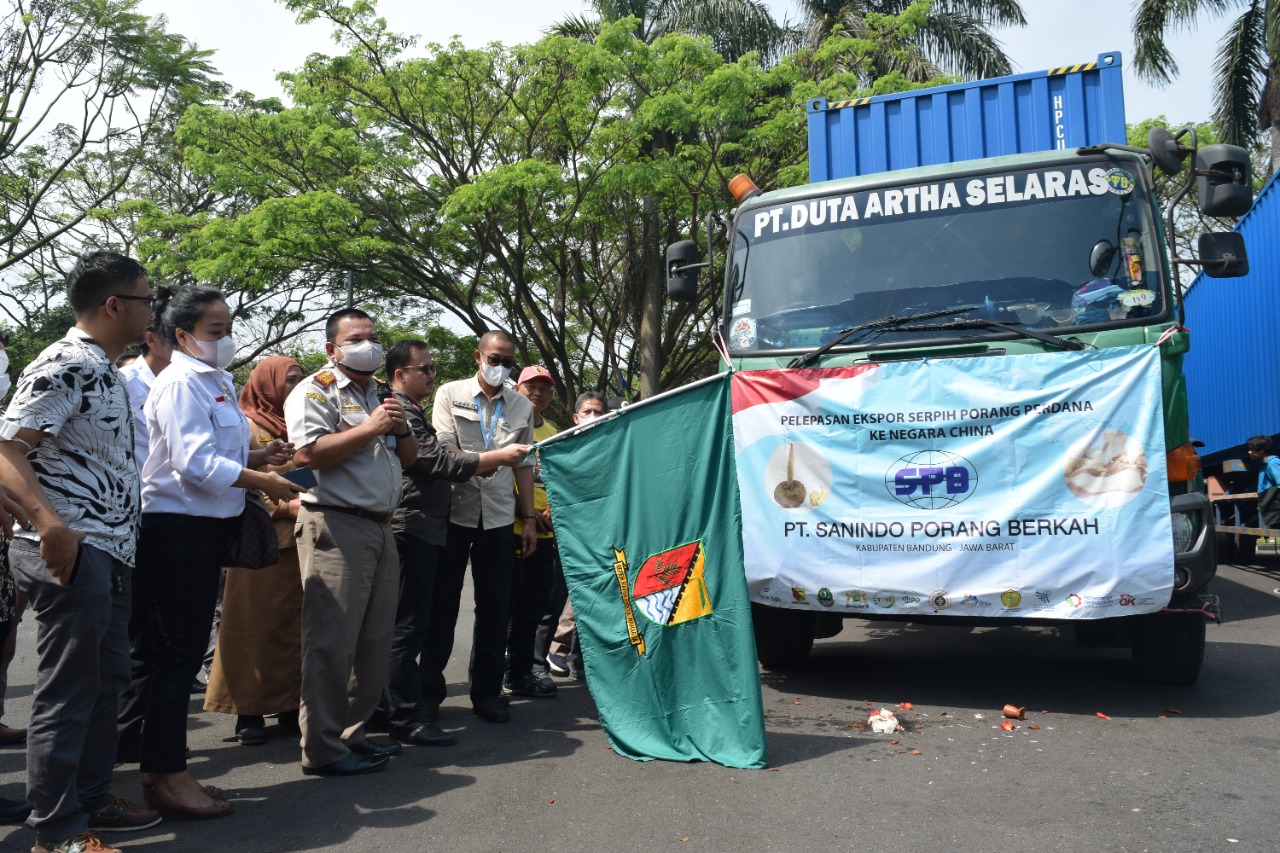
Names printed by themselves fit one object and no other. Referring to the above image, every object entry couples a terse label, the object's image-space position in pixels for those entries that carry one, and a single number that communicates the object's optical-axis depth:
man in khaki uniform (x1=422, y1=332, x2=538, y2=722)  5.57
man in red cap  6.27
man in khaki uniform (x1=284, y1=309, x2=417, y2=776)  4.51
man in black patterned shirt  3.42
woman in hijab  5.18
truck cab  5.50
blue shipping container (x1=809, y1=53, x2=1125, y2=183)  7.52
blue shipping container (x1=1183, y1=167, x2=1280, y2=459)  11.05
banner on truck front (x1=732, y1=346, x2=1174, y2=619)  5.41
